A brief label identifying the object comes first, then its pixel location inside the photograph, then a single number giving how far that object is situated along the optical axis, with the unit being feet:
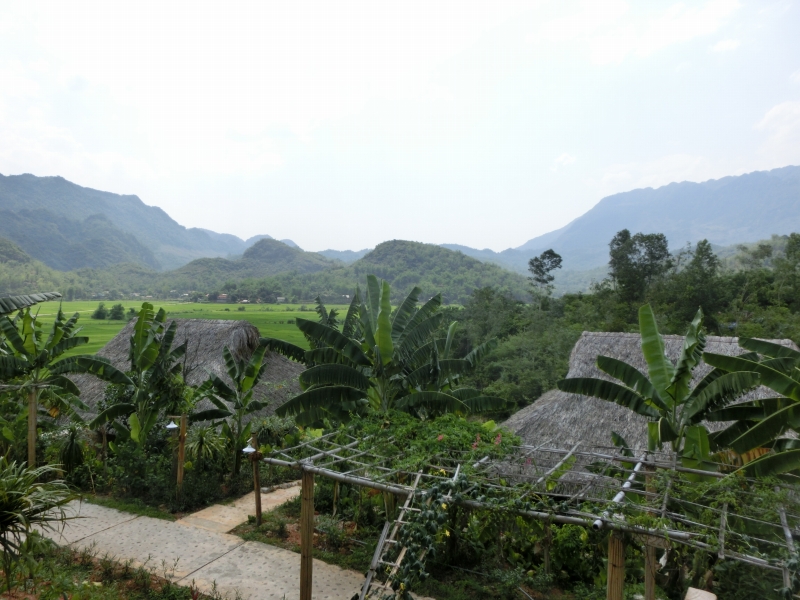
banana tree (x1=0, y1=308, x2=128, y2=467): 28.27
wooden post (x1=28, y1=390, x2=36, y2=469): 27.68
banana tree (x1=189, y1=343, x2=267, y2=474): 29.50
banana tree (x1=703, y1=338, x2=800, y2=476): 15.03
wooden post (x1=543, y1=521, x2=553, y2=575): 18.92
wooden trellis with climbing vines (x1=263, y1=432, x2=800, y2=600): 12.14
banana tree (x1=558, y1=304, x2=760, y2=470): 17.28
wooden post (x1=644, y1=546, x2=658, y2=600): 13.74
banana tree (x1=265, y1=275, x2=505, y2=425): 22.85
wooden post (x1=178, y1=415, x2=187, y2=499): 26.85
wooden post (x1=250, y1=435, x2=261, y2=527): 24.71
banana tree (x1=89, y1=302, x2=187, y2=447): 28.43
